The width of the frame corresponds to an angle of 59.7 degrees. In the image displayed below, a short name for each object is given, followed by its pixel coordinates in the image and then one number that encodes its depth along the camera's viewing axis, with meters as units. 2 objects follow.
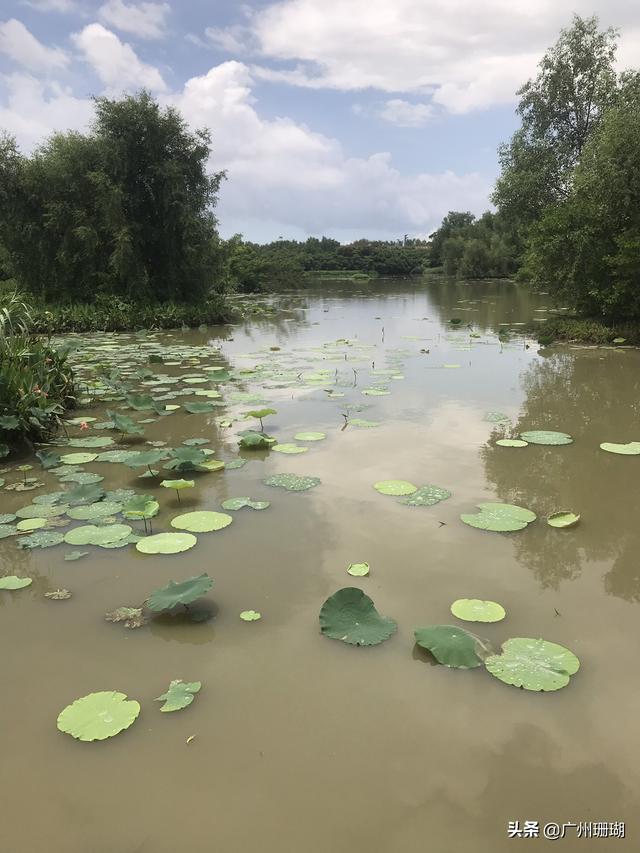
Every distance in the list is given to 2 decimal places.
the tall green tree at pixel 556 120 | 18.45
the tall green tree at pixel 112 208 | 14.74
